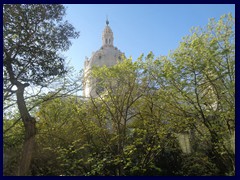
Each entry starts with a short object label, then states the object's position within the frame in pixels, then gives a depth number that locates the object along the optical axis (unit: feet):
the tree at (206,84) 29.84
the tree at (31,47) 25.30
